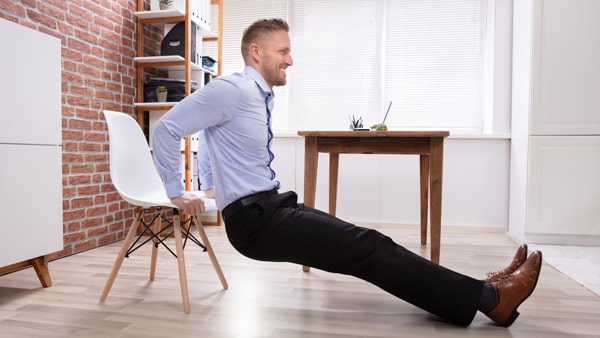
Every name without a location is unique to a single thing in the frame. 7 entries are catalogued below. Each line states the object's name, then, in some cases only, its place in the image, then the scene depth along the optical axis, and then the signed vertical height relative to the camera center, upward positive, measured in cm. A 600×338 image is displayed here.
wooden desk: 234 +4
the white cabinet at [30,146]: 181 +2
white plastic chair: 188 -14
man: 149 -25
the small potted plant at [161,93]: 336 +44
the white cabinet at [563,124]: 307 +23
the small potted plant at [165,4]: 335 +111
